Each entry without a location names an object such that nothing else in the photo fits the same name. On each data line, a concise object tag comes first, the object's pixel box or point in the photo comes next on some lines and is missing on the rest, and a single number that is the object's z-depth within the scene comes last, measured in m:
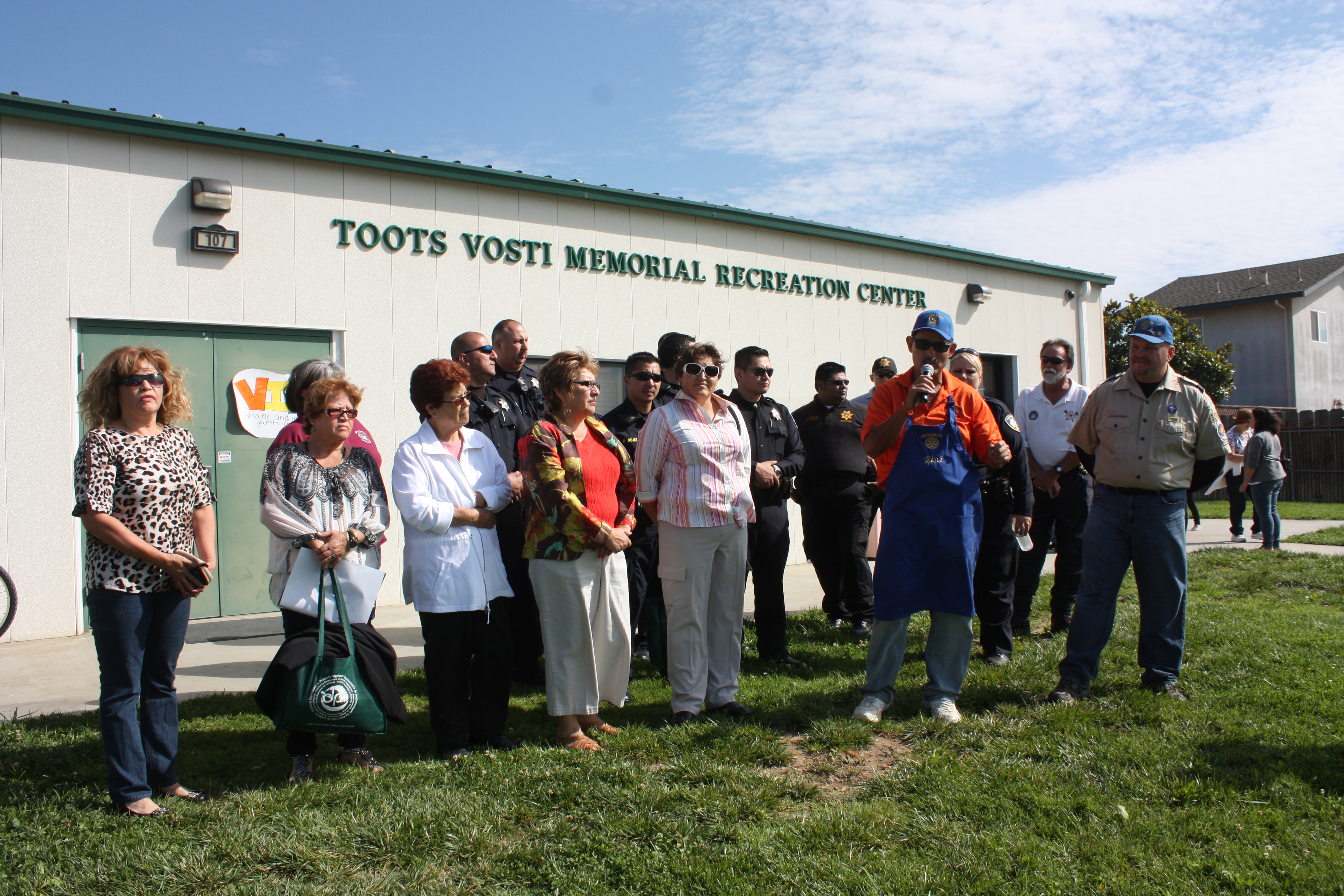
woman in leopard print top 3.49
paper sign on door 7.68
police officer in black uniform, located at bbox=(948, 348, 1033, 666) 5.55
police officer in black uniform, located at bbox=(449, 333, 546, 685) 5.21
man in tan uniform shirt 4.71
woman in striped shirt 4.56
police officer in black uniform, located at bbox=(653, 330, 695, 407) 5.96
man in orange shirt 4.50
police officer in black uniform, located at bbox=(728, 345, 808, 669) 5.68
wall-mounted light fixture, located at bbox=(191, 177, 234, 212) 7.35
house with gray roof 30.42
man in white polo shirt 6.29
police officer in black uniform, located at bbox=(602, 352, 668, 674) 5.58
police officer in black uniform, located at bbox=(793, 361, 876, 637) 6.55
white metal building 6.86
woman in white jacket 4.12
